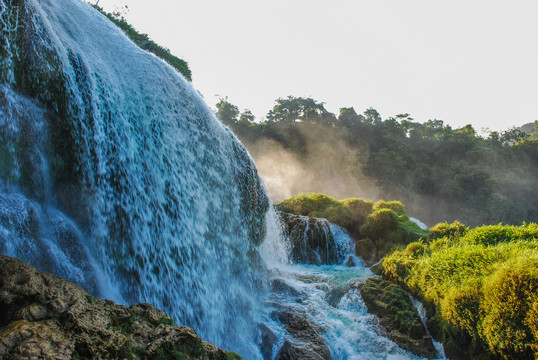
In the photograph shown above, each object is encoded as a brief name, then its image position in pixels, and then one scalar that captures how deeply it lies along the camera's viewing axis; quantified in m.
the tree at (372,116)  39.84
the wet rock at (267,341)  4.57
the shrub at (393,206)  15.78
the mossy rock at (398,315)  4.86
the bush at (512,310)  3.65
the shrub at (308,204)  15.34
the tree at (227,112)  36.88
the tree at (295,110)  39.56
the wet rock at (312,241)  11.59
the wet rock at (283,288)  7.00
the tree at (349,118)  38.34
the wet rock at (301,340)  4.24
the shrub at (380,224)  12.33
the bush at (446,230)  9.16
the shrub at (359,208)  13.93
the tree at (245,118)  35.88
